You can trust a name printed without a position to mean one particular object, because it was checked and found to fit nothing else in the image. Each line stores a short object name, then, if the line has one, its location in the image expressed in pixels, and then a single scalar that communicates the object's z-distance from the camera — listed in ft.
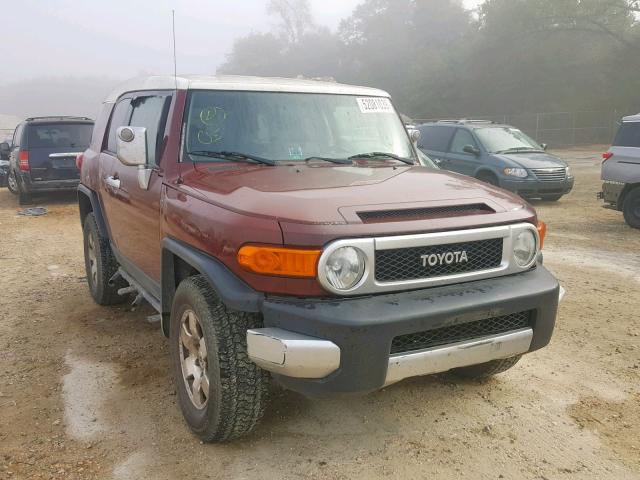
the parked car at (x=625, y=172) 30.12
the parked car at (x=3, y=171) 58.44
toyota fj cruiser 8.63
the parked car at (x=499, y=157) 38.04
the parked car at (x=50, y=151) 39.37
